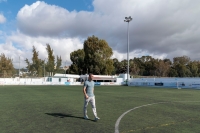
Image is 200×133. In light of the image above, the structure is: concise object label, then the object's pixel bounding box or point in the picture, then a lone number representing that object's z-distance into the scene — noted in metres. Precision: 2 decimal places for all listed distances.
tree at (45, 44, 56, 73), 77.38
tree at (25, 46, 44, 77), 74.06
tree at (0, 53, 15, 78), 69.06
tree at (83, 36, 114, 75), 71.75
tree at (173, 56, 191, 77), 90.50
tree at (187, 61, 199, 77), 89.44
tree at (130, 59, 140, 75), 98.11
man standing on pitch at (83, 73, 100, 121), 8.16
